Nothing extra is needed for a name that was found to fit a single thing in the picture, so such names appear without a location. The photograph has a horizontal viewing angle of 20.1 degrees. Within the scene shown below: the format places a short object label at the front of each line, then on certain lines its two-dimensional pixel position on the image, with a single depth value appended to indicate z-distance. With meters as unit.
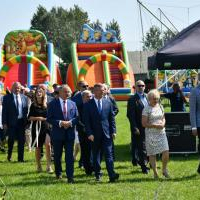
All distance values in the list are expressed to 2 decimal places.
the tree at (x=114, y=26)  111.25
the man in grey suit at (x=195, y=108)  10.06
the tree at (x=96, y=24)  99.19
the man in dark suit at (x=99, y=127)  9.86
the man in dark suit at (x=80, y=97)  11.27
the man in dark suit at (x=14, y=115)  13.23
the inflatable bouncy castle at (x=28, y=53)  32.78
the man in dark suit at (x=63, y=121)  10.02
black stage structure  11.85
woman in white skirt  9.98
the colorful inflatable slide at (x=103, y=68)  29.81
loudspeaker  13.23
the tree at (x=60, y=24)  85.88
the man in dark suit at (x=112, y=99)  11.76
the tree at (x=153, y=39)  114.38
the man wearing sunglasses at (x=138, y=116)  10.98
